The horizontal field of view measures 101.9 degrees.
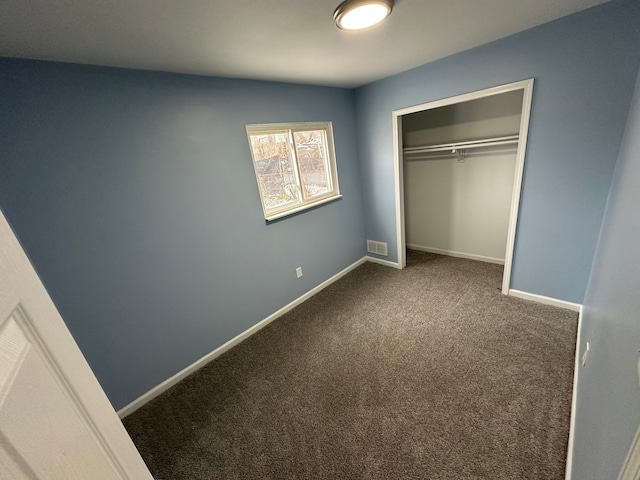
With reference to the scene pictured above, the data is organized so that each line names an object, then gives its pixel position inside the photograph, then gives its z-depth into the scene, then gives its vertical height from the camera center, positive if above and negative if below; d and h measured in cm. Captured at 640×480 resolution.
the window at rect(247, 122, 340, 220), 251 -9
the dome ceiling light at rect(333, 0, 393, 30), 125 +64
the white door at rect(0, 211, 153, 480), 36 -32
